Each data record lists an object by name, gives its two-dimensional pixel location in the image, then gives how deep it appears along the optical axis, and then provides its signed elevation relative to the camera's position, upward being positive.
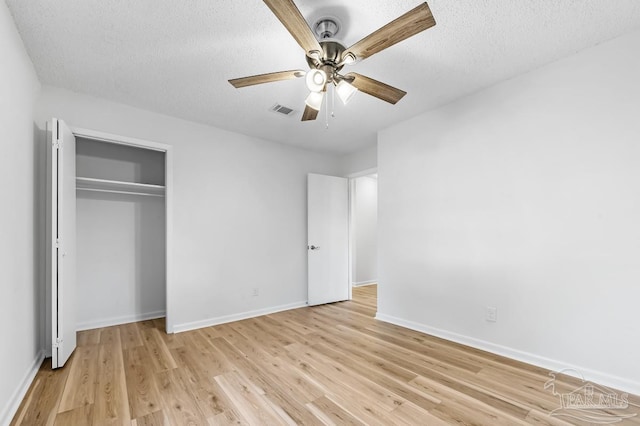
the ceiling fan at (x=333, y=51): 1.49 +0.97
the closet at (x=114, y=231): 3.20 -0.25
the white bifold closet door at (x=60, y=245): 2.45 -0.28
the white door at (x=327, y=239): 4.65 -0.45
